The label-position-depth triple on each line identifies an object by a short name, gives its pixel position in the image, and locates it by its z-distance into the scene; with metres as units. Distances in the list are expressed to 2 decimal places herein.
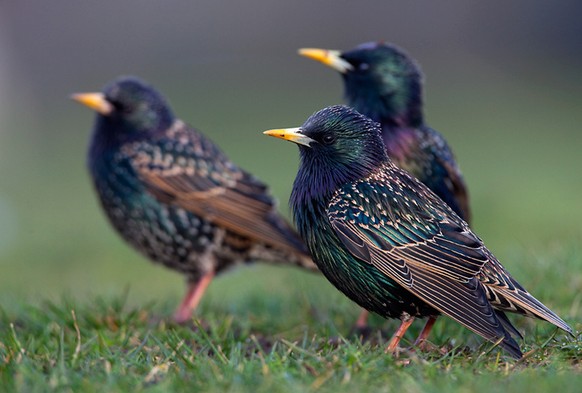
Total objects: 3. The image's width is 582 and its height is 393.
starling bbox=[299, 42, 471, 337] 10.95
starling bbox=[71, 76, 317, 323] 12.57
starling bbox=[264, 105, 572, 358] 8.33
